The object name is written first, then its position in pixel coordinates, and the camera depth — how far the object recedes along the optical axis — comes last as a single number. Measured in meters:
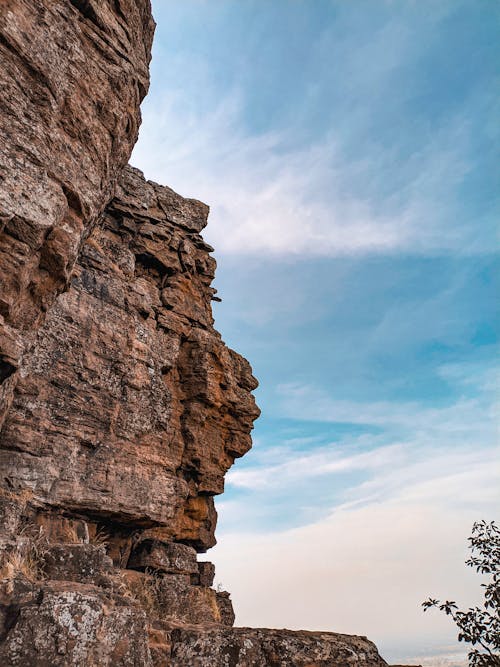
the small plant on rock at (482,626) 10.59
